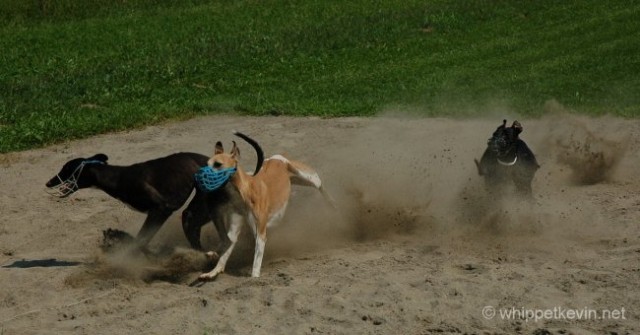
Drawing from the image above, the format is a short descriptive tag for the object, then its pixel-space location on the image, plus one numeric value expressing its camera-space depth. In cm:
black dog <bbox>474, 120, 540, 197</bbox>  1212
